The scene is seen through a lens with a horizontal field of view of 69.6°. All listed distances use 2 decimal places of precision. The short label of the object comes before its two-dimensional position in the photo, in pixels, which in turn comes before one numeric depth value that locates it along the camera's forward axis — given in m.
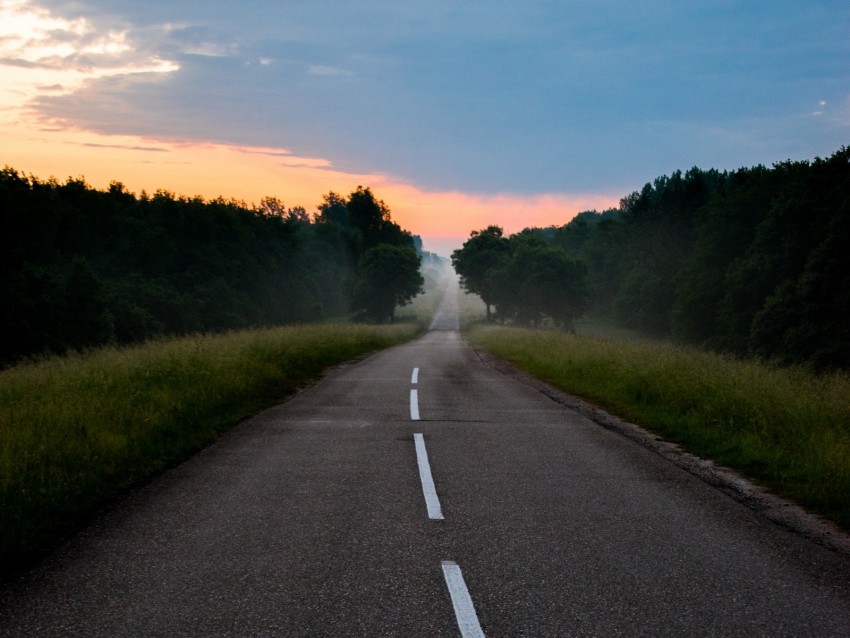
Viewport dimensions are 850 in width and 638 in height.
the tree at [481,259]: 90.94
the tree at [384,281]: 90.56
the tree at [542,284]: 79.31
